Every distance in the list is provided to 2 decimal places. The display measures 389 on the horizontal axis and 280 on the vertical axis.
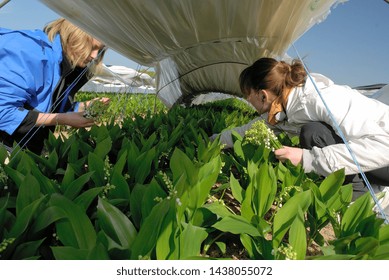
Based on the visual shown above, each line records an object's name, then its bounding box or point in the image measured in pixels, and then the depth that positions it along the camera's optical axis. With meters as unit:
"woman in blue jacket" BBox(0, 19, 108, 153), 2.21
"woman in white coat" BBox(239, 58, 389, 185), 1.72
